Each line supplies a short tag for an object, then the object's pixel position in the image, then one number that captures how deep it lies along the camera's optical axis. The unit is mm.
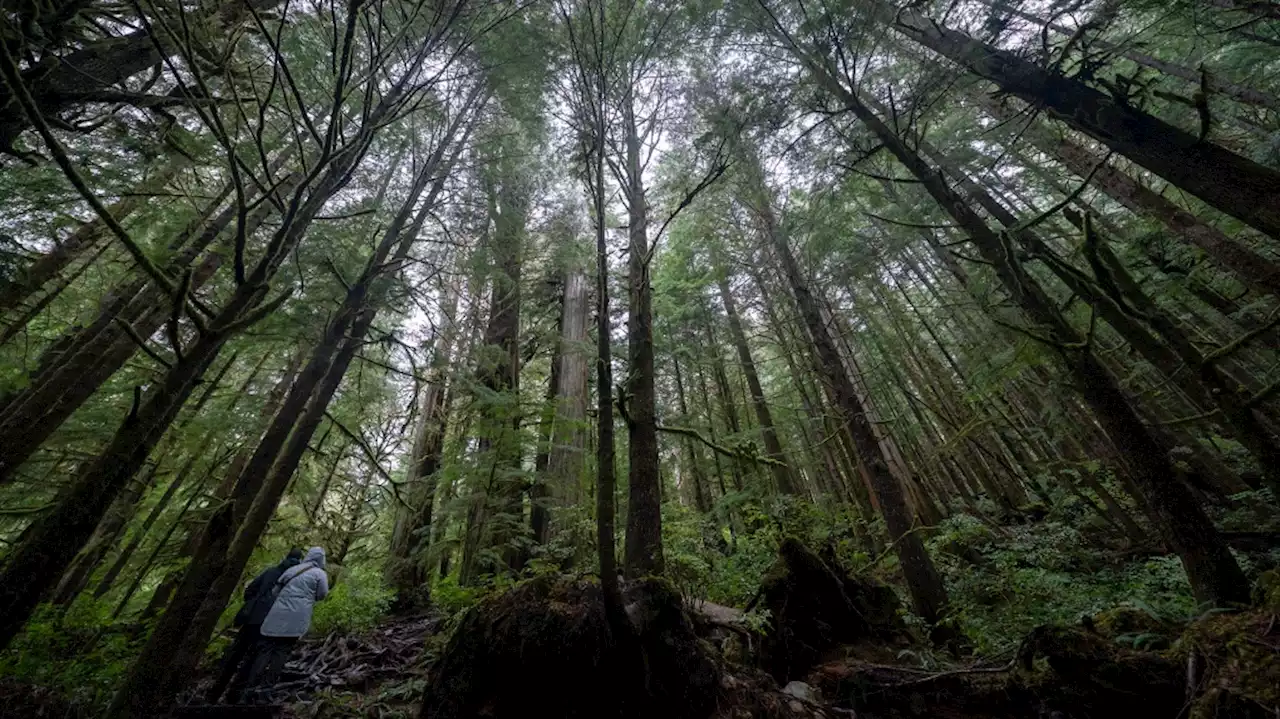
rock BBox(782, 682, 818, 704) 3268
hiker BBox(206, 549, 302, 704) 4672
